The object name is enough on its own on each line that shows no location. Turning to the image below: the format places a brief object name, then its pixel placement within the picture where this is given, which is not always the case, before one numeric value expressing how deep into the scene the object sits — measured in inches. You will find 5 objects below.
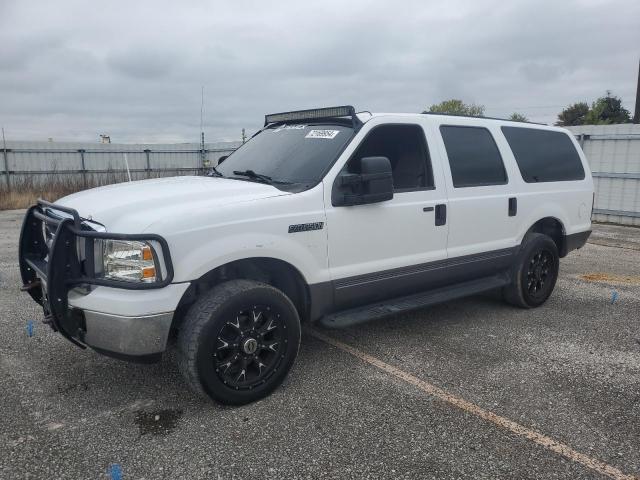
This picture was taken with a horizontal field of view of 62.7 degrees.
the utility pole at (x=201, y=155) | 816.9
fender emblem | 138.8
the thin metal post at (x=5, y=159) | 704.4
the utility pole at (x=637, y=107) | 670.8
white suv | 120.2
